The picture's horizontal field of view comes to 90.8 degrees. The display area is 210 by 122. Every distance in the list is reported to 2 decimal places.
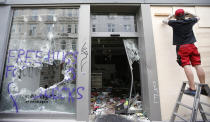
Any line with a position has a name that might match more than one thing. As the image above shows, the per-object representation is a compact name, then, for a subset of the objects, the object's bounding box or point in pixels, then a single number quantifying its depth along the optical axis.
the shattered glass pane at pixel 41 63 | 2.92
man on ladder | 2.09
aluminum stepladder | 1.79
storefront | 2.79
